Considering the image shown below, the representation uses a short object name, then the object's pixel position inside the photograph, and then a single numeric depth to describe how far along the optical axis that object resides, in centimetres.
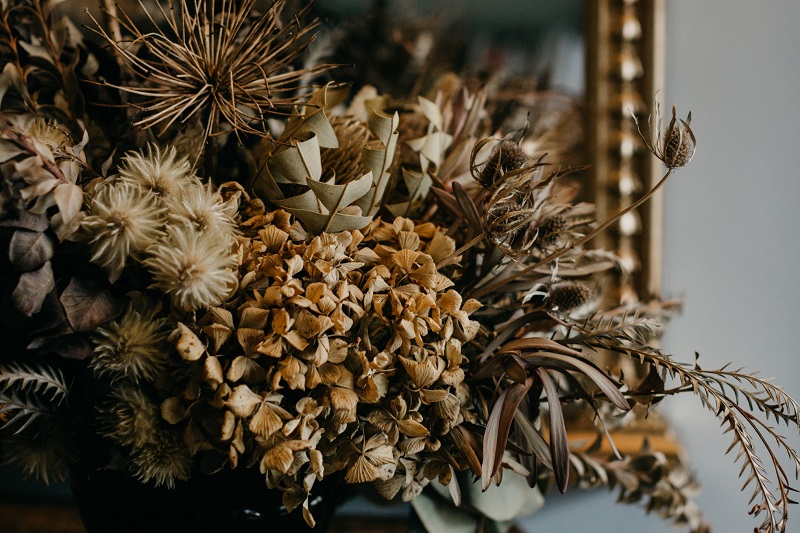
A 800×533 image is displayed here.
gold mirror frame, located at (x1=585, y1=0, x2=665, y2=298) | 75
